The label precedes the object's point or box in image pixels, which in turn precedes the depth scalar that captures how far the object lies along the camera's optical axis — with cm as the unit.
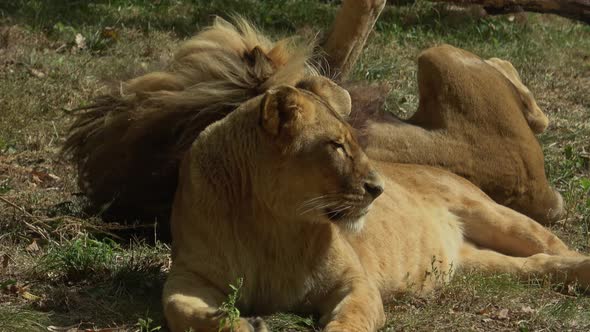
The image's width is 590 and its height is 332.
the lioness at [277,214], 869
